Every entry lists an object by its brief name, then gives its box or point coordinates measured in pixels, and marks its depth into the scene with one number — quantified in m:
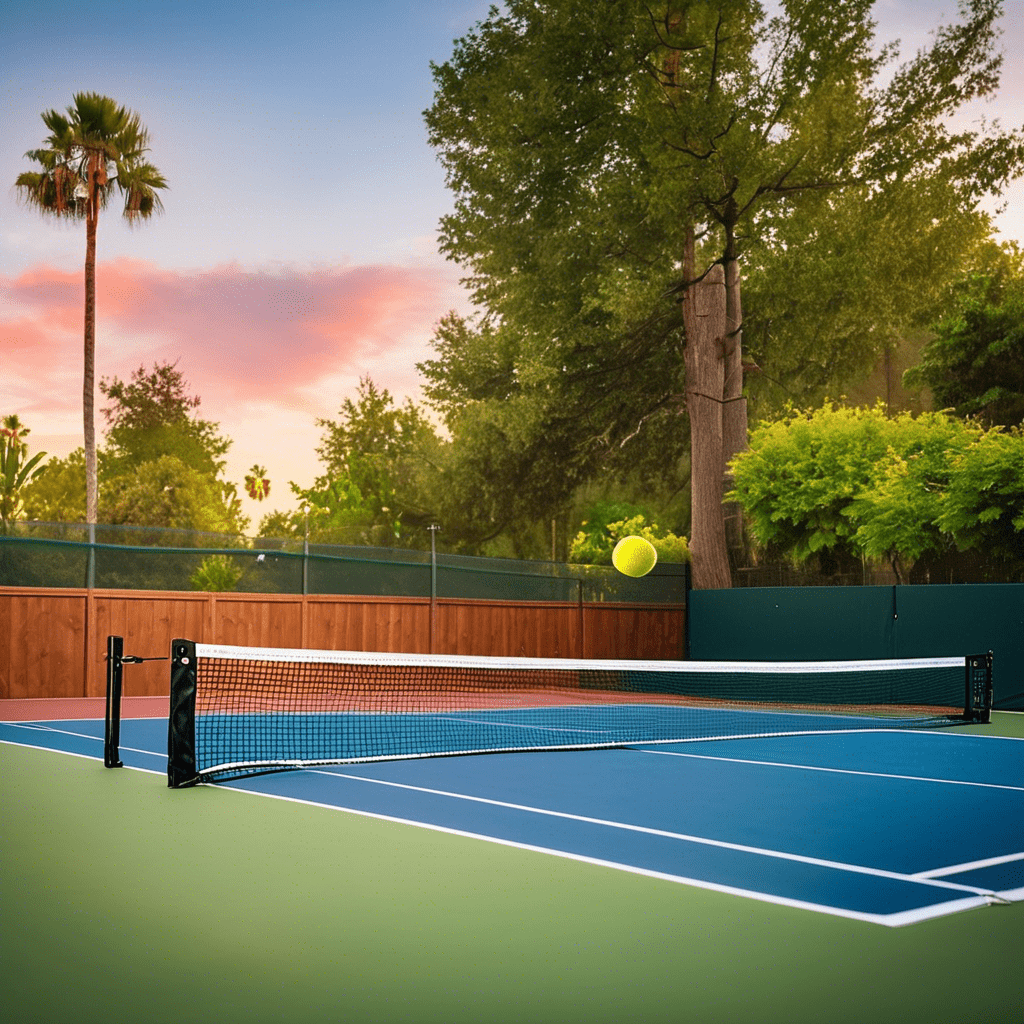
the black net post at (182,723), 7.91
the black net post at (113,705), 8.96
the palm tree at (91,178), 29.91
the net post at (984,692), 13.96
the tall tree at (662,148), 25.69
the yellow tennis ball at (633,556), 20.34
